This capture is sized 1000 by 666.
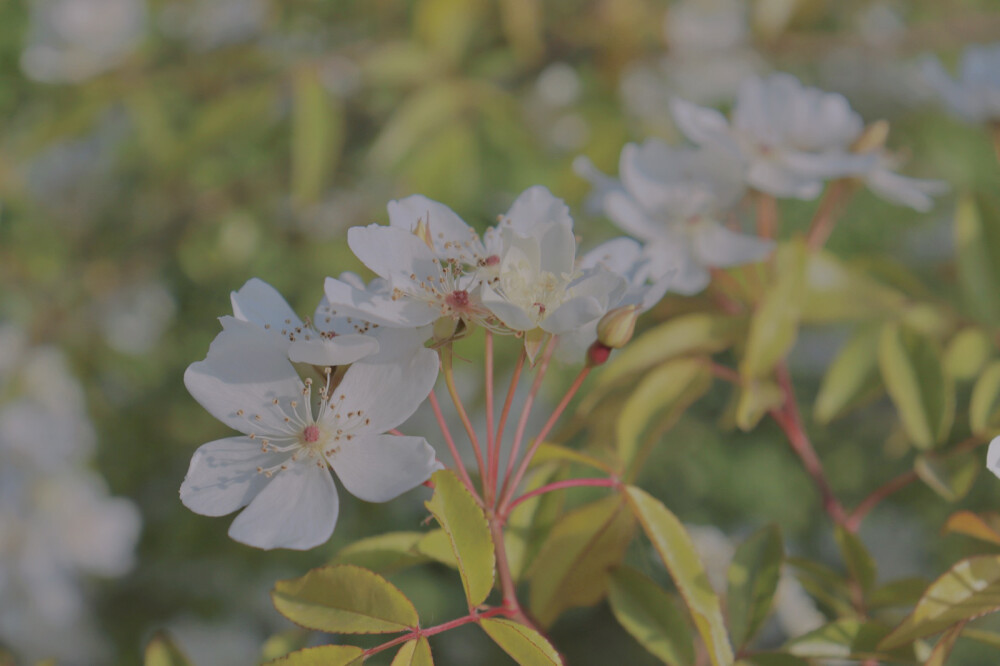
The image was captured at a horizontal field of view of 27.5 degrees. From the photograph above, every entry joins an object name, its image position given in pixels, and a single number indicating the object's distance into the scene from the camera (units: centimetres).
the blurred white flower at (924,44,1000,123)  46
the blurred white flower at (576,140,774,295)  43
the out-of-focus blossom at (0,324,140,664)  65
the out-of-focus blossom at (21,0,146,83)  75
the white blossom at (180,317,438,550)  35
